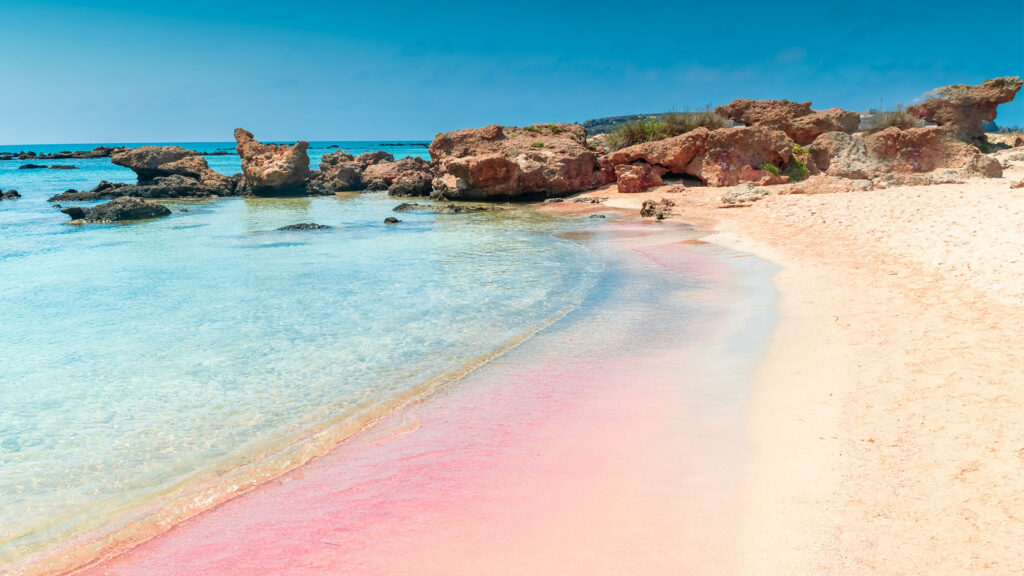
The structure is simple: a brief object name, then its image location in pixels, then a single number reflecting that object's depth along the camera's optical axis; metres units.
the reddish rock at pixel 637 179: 22.00
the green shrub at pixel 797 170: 20.87
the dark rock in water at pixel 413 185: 28.62
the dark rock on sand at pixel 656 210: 17.00
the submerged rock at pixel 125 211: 20.47
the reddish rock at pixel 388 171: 32.72
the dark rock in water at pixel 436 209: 21.31
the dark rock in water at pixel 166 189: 28.01
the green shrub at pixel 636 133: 23.64
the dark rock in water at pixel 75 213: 20.06
